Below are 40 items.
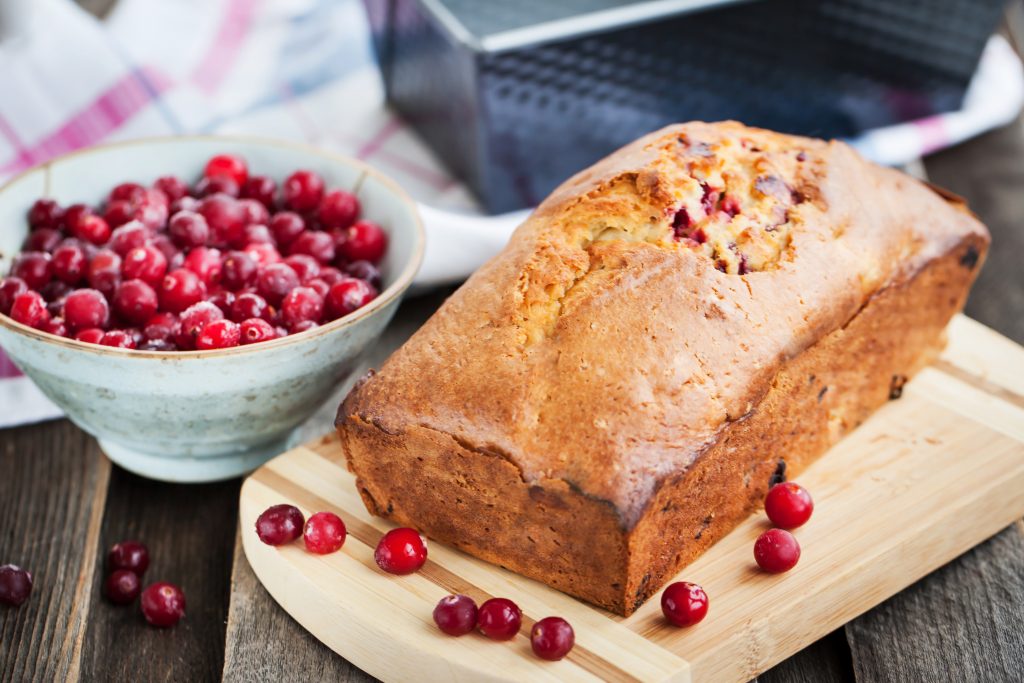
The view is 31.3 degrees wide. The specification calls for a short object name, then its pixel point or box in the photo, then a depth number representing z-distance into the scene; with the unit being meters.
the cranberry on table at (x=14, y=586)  0.57
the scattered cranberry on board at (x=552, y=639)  0.52
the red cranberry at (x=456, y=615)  0.53
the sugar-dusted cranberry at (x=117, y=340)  0.58
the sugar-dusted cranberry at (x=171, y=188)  0.66
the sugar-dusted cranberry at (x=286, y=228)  0.64
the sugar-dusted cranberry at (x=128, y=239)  0.61
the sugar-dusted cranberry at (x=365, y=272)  0.63
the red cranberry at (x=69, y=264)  0.61
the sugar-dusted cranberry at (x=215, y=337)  0.58
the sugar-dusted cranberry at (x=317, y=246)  0.63
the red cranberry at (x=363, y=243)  0.64
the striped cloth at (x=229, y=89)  0.76
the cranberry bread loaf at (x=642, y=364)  0.53
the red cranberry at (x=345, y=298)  0.60
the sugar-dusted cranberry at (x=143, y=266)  0.60
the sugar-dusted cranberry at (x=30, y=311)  0.58
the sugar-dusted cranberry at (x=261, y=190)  0.66
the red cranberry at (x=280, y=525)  0.56
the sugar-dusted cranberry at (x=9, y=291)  0.59
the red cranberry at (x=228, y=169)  0.66
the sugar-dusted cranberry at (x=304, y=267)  0.62
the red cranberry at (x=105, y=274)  0.60
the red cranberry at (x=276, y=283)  0.60
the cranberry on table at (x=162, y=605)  0.57
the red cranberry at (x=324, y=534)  0.56
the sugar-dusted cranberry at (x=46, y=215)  0.63
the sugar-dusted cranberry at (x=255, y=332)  0.58
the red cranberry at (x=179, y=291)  0.60
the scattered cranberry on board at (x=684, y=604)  0.53
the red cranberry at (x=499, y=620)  0.53
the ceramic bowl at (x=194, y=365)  0.57
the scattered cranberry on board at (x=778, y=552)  0.55
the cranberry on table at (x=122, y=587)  0.58
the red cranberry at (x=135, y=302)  0.59
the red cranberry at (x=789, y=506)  0.57
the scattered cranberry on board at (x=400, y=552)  0.55
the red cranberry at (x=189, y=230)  0.63
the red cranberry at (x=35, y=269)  0.61
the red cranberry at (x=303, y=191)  0.66
